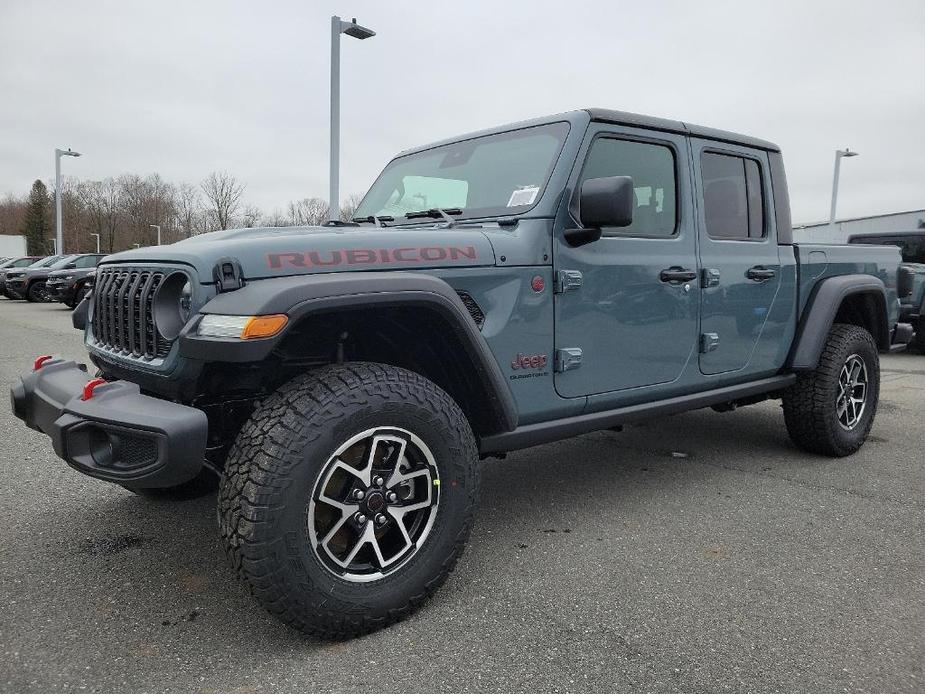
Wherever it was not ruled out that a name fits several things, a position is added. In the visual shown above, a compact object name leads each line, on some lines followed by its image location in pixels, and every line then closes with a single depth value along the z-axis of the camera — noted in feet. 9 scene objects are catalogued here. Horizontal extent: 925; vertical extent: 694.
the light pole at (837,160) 75.07
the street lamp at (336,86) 36.01
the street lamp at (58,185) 96.94
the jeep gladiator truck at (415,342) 7.14
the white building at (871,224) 94.26
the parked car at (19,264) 78.96
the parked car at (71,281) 54.86
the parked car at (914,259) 31.55
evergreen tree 253.85
